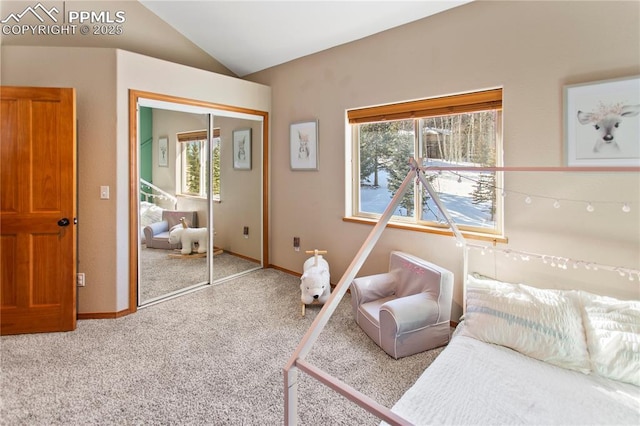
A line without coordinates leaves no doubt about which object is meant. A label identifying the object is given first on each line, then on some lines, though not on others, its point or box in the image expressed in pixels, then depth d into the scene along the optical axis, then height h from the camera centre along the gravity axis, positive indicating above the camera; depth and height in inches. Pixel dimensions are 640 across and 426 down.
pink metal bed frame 35.2 -17.7
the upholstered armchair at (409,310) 93.3 -29.0
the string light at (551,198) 85.1 +2.8
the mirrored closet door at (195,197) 132.6 +6.7
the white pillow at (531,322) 71.4 -25.4
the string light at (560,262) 79.5 -13.5
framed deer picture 80.3 +21.5
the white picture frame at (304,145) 154.2 +31.1
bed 58.1 -32.5
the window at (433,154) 108.3 +20.5
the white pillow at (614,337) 66.1 -26.0
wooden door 105.1 +1.1
